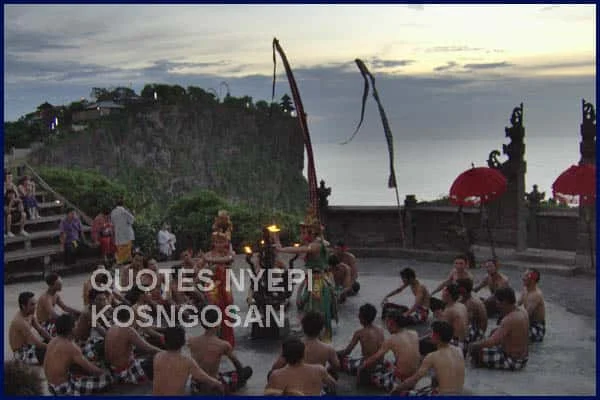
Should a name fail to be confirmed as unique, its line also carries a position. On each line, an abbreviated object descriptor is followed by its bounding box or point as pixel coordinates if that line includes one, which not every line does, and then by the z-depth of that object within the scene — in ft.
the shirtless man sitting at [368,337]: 31.96
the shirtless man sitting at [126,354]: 32.32
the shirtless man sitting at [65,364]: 30.00
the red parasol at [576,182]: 51.31
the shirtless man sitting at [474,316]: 37.93
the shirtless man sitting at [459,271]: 42.29
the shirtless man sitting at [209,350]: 30.63
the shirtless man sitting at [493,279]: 42.55
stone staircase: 60.75
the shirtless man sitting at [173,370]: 27.96
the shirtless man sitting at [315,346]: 29.73
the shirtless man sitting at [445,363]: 27.99
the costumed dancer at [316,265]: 37.73
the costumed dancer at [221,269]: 37.37
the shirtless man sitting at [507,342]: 33.94
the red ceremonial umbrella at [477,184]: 55.16
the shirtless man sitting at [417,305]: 42.01
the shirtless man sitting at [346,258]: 50.84
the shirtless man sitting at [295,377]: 25.86
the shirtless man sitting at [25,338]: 34.37
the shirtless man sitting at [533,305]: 39.06
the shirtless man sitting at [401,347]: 30.35
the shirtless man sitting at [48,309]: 38.71
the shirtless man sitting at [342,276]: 49.80
